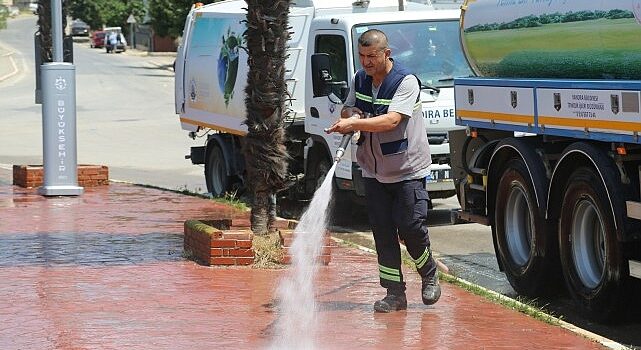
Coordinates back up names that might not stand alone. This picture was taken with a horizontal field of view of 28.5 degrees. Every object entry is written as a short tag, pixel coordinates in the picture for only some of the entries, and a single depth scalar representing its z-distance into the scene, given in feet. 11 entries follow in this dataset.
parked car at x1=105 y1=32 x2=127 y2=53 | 309.22
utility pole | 55.47
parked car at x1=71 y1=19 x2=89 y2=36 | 379.96
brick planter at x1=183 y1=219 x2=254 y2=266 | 34.78
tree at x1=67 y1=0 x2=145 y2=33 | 380.68
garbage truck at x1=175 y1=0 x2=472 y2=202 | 47.78
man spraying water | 27.63
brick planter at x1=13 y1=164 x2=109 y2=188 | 60.23
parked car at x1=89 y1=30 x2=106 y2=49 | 330.13
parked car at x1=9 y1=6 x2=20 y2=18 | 491.96
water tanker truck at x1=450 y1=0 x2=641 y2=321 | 28.22
